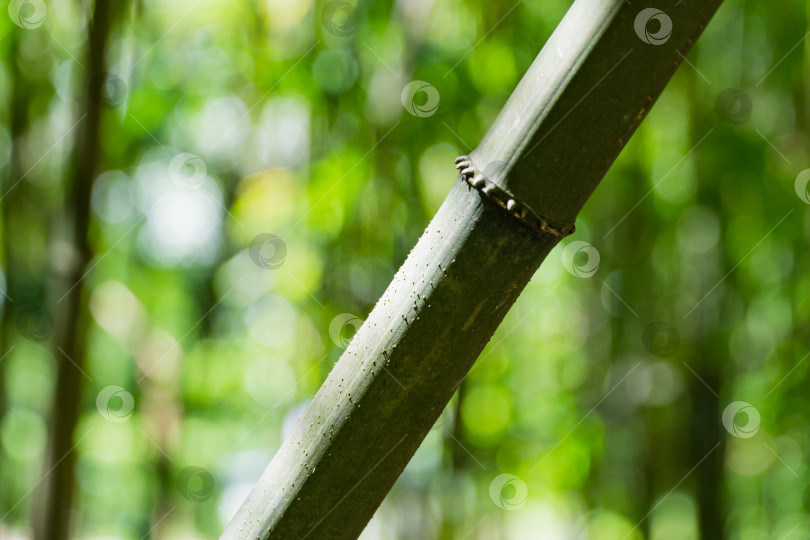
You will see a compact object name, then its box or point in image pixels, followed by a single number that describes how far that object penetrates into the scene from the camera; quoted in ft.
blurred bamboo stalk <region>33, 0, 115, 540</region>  6.33
